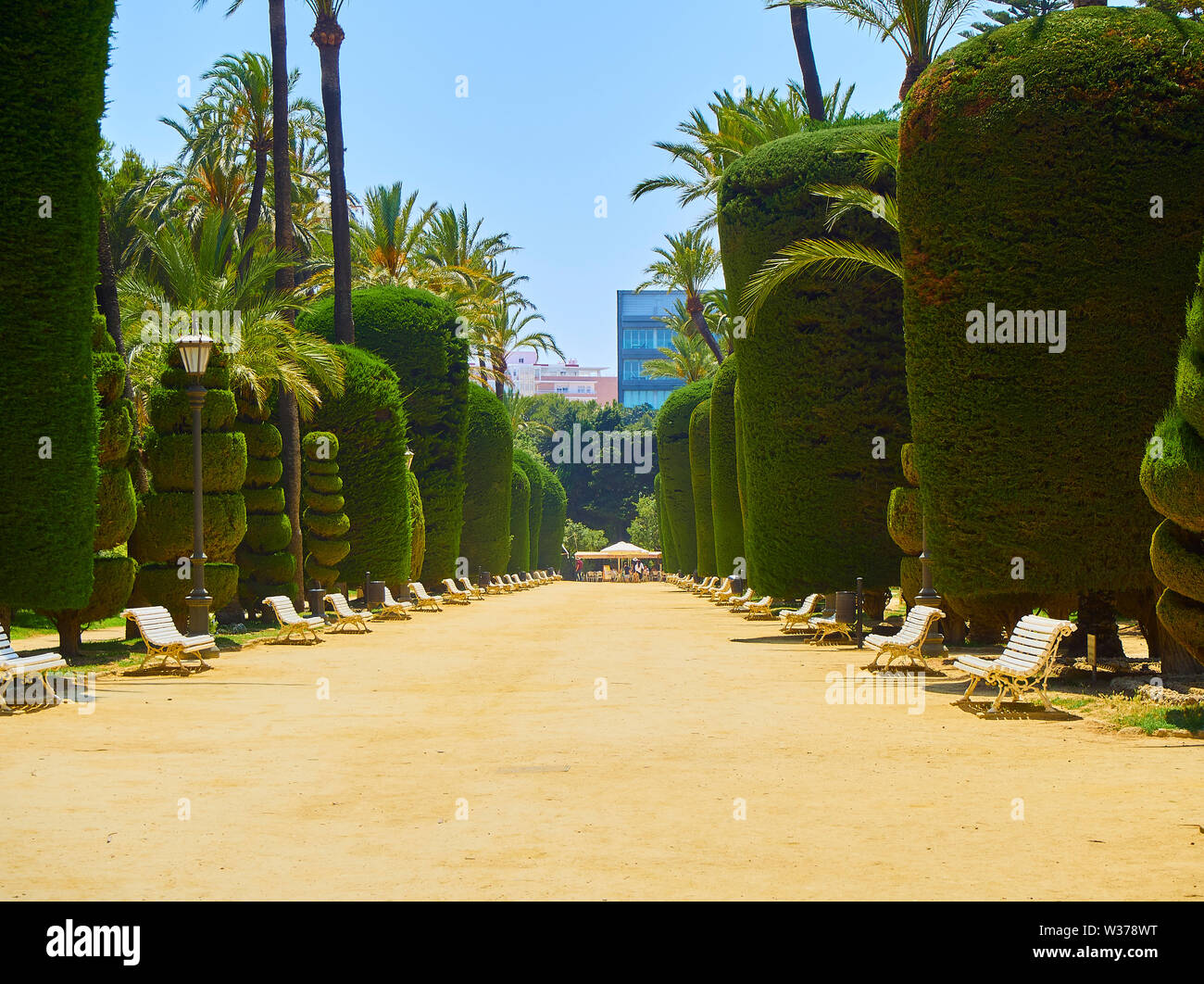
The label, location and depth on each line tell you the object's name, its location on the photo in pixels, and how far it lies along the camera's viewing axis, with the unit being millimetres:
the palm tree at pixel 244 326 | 24531
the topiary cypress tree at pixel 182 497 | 20578
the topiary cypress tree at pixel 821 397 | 23391
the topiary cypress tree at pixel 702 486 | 45344
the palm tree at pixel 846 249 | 20219
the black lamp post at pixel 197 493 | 19141
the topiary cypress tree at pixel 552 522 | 82750
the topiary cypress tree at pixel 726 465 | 38062
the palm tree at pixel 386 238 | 46219
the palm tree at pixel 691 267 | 49250
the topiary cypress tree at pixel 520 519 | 62875
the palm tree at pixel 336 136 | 33594
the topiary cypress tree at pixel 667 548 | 65500
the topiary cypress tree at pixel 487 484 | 47281
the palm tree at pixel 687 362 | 66125
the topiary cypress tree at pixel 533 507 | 67938
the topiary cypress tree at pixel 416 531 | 36875
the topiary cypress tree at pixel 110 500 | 18344
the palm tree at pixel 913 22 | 20375
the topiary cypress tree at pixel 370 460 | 31141
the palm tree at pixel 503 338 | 61312
